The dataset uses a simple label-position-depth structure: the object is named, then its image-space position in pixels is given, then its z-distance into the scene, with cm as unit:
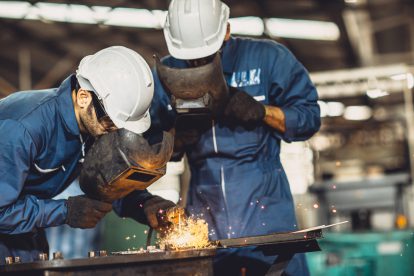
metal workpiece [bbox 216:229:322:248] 248
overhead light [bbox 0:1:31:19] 936
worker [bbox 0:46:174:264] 266
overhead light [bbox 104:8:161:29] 975
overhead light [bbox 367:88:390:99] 1182
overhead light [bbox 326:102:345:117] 1572
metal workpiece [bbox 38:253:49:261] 246
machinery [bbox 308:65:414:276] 660
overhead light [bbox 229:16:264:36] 1066
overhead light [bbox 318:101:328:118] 1441
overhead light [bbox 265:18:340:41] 1122
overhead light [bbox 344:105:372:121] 1669
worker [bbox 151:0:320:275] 316
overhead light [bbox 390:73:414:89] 1114
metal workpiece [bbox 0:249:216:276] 220
